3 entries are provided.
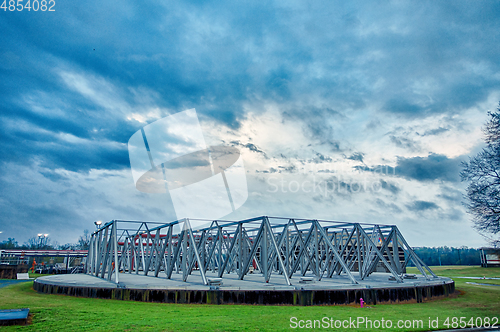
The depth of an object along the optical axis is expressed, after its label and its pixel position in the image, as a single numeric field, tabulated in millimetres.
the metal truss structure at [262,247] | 29328
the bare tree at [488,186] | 25188
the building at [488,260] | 74312
